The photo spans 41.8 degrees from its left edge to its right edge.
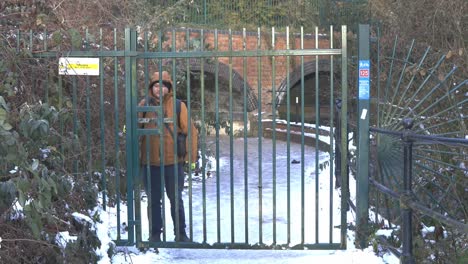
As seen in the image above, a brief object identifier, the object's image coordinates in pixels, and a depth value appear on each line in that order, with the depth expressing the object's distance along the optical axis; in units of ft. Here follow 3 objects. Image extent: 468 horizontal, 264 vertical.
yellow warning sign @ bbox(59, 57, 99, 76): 18.57
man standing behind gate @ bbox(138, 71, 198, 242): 19.52
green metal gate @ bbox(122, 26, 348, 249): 18.12
